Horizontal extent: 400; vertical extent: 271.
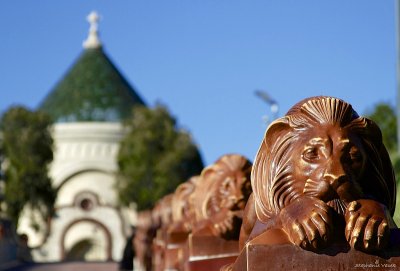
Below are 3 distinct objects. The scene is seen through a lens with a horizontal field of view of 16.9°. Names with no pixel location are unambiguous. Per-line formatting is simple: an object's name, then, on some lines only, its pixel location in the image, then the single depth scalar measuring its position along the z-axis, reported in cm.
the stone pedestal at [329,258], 460
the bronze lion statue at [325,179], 460
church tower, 8925
